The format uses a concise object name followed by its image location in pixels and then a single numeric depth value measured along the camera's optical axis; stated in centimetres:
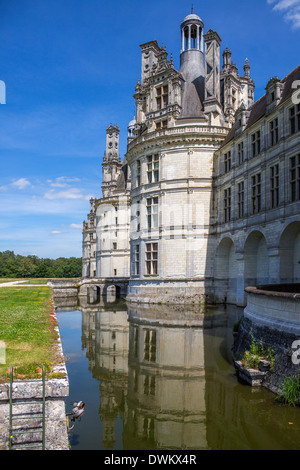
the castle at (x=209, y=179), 2069
